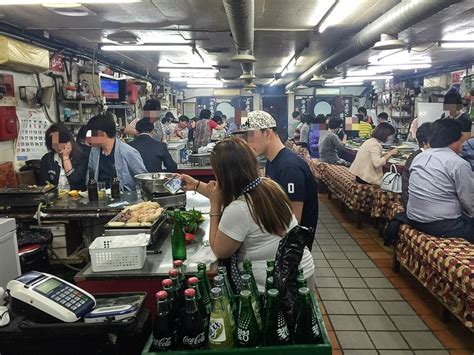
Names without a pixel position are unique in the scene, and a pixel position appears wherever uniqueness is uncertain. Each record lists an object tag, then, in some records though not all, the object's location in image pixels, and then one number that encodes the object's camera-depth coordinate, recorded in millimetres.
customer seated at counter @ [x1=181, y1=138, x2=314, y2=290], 1923
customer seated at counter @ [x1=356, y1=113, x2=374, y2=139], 10879
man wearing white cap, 2580
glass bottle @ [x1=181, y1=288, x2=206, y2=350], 1430
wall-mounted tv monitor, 7746
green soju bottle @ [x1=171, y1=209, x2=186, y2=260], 2256
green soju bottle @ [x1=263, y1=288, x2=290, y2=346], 1433
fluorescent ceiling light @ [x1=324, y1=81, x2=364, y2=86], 16644
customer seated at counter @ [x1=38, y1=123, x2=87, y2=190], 4062
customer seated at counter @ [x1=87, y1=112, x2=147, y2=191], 3779
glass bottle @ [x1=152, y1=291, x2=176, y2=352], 1426
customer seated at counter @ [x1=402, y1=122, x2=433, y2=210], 4016
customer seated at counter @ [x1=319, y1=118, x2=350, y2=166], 7754
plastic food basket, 2096
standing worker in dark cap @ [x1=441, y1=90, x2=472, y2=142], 5945
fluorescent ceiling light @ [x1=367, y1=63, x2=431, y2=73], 9852
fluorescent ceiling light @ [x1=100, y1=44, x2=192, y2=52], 6539
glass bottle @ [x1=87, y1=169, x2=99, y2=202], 3541
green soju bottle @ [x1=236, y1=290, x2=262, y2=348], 1414
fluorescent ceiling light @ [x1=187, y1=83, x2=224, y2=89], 16344
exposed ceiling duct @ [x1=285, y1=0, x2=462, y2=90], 3448
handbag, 4988
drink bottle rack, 1366
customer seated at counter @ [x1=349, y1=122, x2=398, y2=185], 5496
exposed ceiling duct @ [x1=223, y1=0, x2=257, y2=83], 3273
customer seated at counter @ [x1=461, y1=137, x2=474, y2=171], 4125
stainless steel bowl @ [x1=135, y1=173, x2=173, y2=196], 3092
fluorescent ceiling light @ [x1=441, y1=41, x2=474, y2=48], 6636
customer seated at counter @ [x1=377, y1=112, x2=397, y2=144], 9889
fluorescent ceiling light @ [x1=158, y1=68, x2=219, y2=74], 10156
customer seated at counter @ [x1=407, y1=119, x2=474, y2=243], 3330
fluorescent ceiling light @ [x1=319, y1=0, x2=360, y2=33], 4488
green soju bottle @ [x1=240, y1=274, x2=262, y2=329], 1510
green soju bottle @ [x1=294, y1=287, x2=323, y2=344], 1458
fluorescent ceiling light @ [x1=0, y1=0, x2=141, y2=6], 3205
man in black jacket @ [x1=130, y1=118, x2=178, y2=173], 4750
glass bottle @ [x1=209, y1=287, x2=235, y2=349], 1415
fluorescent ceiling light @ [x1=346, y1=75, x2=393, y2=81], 13734
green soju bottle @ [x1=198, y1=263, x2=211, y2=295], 1702
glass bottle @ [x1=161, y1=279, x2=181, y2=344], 1465
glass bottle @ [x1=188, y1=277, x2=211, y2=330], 1508
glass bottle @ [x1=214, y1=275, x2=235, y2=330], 1481
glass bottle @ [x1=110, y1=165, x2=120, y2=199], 3611
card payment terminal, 1456
